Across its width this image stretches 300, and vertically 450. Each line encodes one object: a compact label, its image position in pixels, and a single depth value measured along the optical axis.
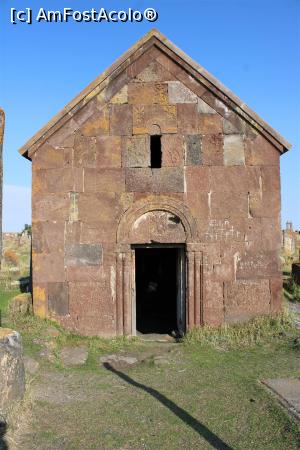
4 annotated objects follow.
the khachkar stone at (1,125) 5.34
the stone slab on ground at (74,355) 7.60
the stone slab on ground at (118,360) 7.62
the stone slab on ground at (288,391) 5.31
